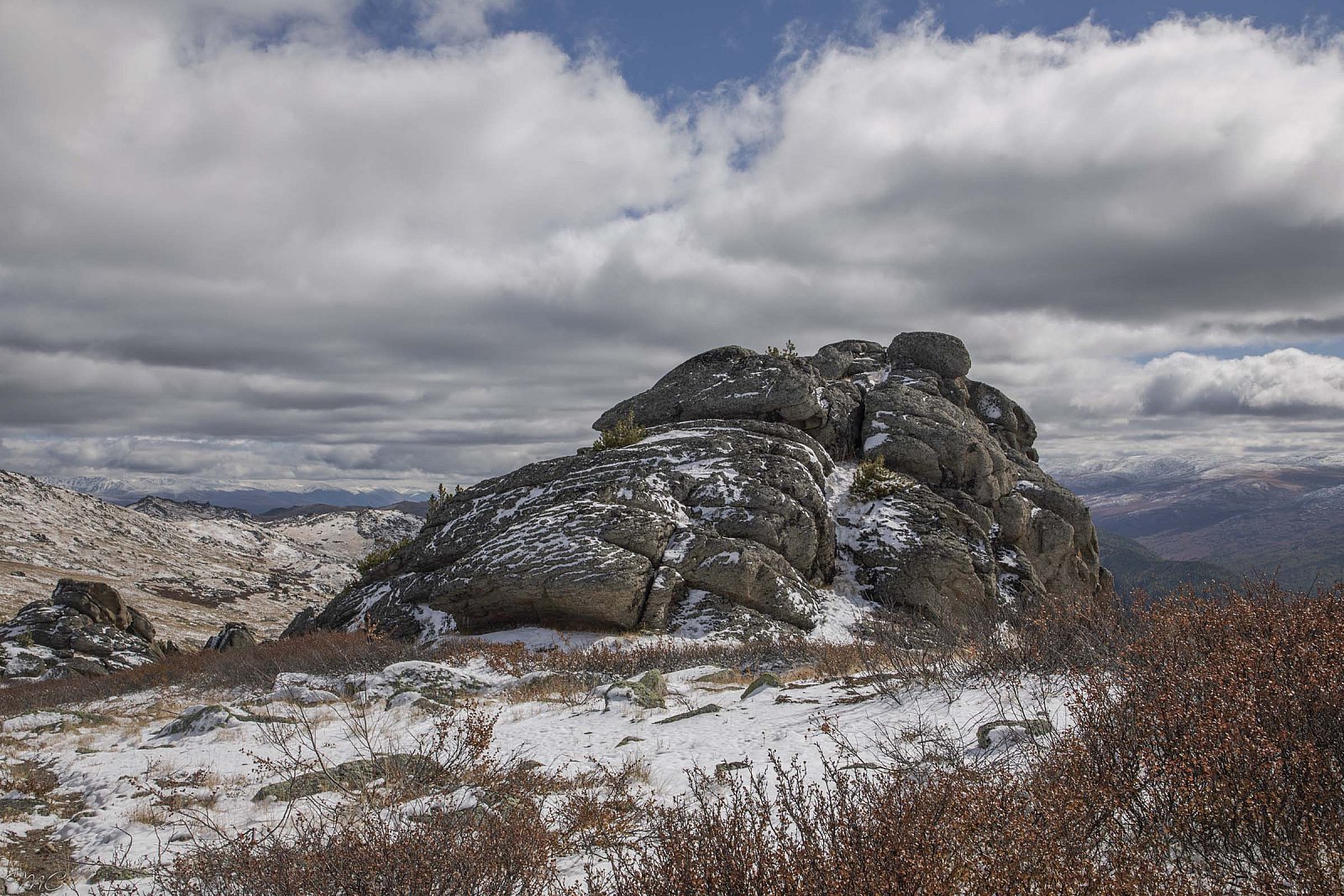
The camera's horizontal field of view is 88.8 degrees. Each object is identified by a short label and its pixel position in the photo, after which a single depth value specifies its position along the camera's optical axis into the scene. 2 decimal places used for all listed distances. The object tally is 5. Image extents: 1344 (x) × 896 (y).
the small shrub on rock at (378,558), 23.84
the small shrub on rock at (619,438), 23.48
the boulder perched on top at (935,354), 33.62
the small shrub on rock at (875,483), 23.66
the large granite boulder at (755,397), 26.70
